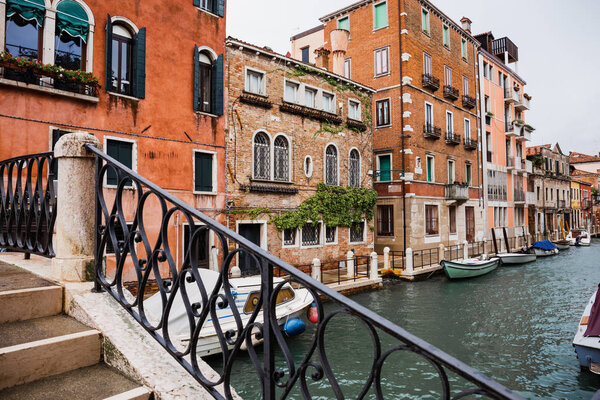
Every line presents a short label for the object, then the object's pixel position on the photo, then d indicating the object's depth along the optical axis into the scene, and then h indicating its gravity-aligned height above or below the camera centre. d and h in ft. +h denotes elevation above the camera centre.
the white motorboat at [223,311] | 25.54 -7.02
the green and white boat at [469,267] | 56.95 -8.22
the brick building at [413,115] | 69.82 +19.70
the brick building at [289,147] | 44.73 +9.32
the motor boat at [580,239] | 121.42 -7.98
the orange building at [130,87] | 30.89 +12.04
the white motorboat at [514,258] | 76.54 -8.77
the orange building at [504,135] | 94.94 +21.54
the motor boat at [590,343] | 24.44 -8.32
